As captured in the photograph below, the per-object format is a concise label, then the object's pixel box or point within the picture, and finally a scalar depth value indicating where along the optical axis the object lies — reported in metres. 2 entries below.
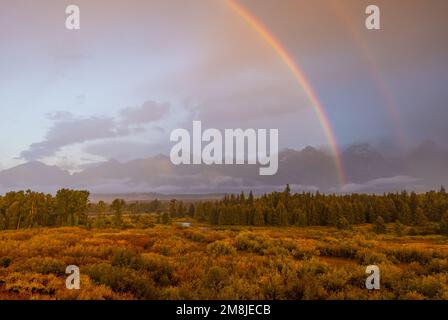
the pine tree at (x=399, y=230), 74.53
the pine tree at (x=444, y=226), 77.89
